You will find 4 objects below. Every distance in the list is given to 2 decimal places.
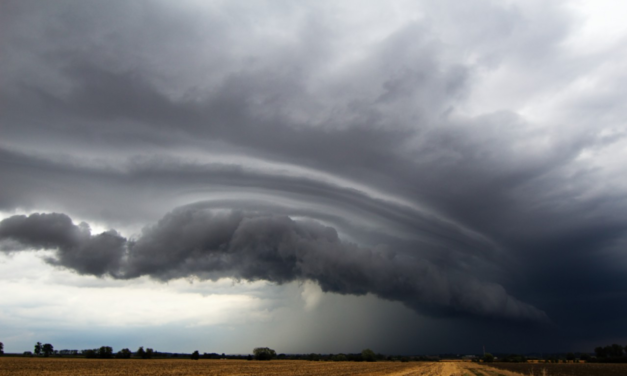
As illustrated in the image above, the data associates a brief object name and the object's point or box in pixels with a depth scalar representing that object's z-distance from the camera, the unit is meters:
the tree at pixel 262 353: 194.50
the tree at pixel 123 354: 178.50
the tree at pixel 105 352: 171.62
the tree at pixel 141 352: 194.20
